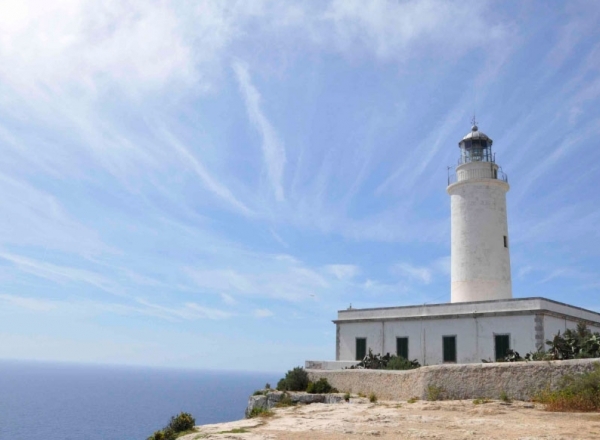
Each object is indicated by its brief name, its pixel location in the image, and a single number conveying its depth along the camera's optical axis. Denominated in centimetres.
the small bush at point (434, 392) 1530
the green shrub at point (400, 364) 2161
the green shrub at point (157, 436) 1231
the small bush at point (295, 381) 2252
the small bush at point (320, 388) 2095
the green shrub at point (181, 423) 1296
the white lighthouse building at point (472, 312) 2242
